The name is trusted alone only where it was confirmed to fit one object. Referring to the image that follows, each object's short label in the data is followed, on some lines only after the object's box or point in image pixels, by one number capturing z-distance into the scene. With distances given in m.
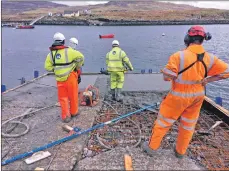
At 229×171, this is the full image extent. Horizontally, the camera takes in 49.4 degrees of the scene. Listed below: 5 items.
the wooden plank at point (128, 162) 3.55
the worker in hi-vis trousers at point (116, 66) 6.47
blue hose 3.72
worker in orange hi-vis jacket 3.29
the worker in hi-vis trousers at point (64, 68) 4.78
